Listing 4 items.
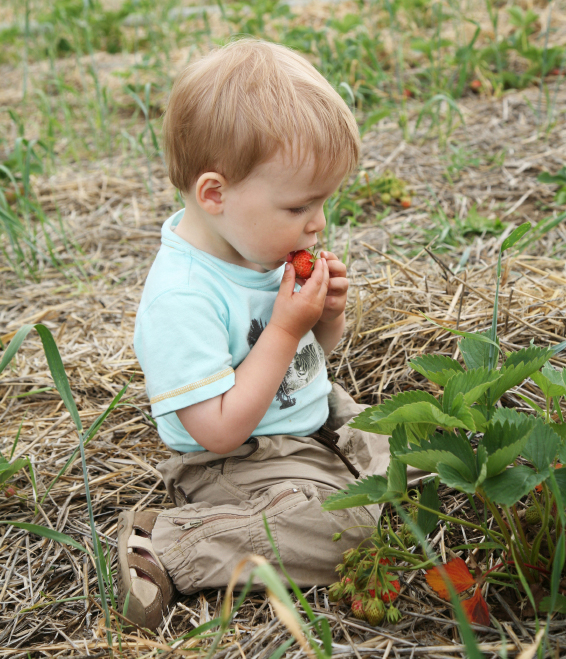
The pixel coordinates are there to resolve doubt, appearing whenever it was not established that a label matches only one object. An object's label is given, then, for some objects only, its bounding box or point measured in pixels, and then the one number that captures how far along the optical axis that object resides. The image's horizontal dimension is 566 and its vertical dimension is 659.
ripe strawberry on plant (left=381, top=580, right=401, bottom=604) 1.07
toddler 1.25
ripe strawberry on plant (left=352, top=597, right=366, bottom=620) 1.10
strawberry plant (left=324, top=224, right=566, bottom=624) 0.91
